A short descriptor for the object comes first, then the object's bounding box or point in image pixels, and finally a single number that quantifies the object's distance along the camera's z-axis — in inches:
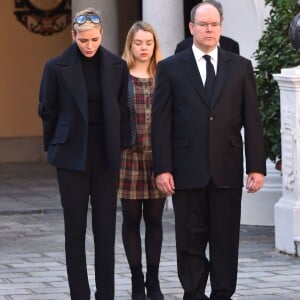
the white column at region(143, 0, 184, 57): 563.8
